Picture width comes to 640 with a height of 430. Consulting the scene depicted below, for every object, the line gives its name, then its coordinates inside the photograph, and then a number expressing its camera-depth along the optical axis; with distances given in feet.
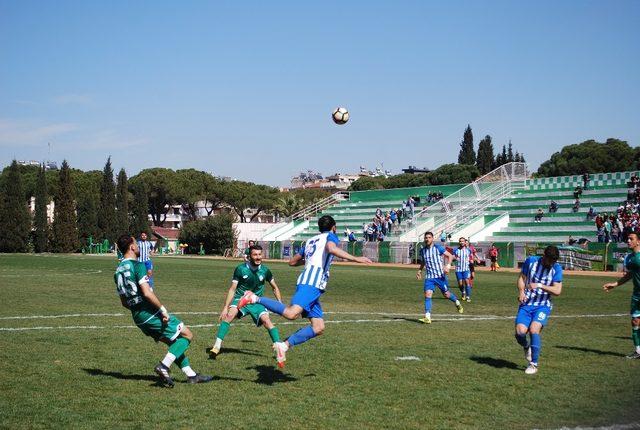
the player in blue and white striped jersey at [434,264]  63.00
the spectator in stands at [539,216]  185.78
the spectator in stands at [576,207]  183.71
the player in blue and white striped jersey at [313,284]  33.09
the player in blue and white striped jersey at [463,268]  78.89
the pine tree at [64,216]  295.48
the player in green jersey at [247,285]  40.57
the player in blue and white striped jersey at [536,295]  36.52
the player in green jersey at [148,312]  30.58
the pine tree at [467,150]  434.71
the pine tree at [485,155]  422.41
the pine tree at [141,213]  332.35
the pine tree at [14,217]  289.94
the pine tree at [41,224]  295.07
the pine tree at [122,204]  319.06
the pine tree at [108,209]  315.58
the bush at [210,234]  287.28
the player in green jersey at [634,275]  41.55
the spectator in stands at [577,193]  189.37
